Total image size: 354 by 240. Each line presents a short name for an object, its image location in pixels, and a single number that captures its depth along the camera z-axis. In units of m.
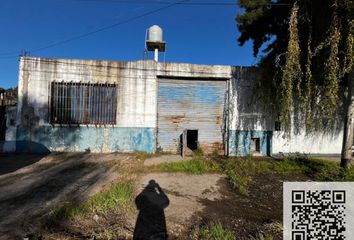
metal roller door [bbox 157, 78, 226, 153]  13.26
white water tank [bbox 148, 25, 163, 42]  14.48
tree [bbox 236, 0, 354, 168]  8.70
